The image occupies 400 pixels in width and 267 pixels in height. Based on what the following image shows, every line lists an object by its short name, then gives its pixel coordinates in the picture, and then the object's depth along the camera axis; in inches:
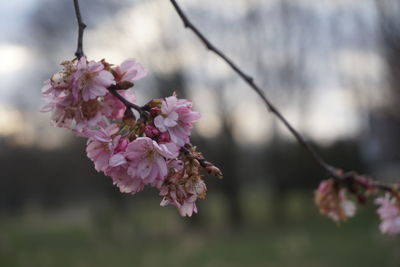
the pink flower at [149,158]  27.6
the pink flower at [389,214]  38.4
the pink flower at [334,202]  37.7
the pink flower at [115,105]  29.3
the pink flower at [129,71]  29.7
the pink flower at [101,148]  28.5
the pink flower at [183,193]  28.2
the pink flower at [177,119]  28.2
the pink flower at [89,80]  28.4
